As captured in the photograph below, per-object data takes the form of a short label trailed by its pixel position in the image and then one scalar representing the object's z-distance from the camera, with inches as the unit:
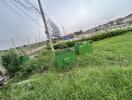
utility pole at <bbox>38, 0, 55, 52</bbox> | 238.3
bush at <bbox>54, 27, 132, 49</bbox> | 363.4
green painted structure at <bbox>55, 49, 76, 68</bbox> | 147.4
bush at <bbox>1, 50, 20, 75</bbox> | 234.6
